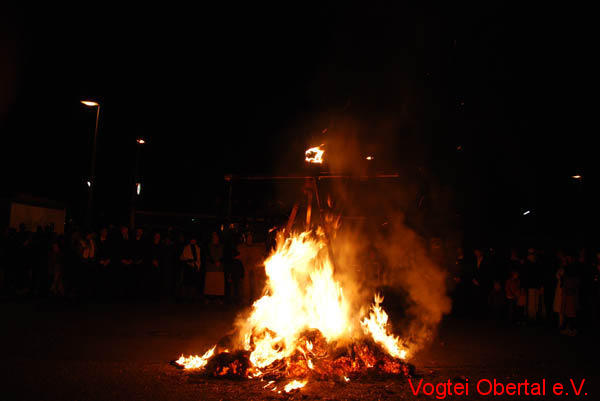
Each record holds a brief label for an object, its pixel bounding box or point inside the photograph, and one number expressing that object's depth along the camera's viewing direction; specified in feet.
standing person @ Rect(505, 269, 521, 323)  41.01
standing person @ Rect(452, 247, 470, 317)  42.16
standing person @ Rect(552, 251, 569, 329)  36.86
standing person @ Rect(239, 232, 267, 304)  43.68
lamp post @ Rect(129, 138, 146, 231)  77.00
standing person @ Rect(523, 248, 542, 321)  40.16
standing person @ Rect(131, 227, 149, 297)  45.14
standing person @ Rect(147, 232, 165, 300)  45.98
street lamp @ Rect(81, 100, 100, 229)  58.13
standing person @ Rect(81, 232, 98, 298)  44.52
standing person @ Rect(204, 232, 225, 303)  43.06
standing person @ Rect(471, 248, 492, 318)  42.24
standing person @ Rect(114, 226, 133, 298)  44.78
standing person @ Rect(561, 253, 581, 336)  35.91
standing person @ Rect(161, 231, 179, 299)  45.98
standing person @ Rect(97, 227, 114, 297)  44.68
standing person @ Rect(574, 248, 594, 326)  36.73
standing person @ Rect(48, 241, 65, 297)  44.19
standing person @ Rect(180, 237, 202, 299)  44.83
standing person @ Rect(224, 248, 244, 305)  43.42
